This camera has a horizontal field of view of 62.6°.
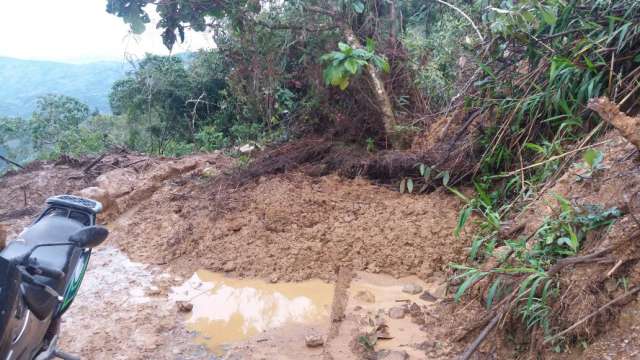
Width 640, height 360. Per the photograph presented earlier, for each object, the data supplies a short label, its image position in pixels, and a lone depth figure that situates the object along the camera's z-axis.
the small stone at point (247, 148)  7.12
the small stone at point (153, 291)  3.99
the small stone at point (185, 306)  3.72
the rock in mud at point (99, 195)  5.58
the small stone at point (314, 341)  3.17
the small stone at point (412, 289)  3.72
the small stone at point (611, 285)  2.47
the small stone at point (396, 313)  3.40
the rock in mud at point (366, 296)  3.68
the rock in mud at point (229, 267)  4.30
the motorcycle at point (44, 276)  1.99
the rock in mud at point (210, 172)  6.31
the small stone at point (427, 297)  3.59
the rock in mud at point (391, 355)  2.91
